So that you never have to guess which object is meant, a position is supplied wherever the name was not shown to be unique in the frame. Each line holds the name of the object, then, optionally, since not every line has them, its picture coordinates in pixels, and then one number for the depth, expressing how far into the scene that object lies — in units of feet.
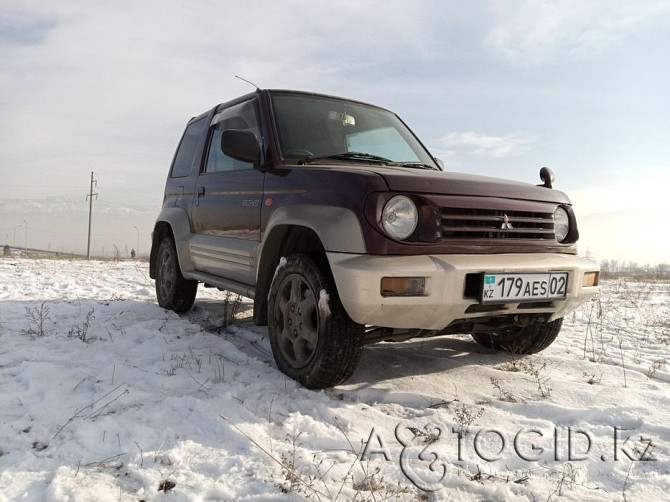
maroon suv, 8.27
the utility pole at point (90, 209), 125.29
